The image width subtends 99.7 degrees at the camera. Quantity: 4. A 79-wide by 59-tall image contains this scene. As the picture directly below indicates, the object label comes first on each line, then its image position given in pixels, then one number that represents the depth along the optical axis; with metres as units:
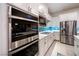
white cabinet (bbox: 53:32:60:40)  2.04
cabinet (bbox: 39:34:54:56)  2.25
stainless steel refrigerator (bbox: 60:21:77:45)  1.99
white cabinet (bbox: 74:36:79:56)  1.95
